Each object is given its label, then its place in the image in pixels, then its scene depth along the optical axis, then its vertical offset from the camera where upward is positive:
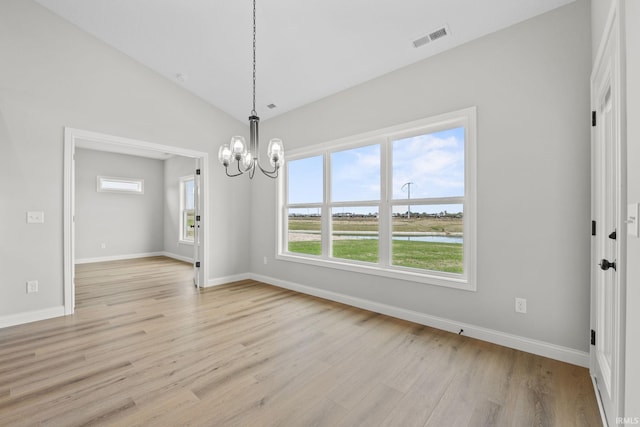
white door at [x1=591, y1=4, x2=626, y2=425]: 1.25 -0.11
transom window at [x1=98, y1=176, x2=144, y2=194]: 6.95 +0.74
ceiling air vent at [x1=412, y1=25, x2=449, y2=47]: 2.62 +1.73
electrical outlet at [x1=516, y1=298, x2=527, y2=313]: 2.42 -0.81
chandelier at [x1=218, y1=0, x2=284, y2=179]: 2.42 +0.56
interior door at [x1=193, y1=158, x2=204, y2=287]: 4.64 -0.30
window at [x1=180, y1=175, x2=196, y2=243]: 7.21 +0.08
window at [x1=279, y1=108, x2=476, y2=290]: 2.88 +0.14
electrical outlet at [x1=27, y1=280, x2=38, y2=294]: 3.09 -0.82
